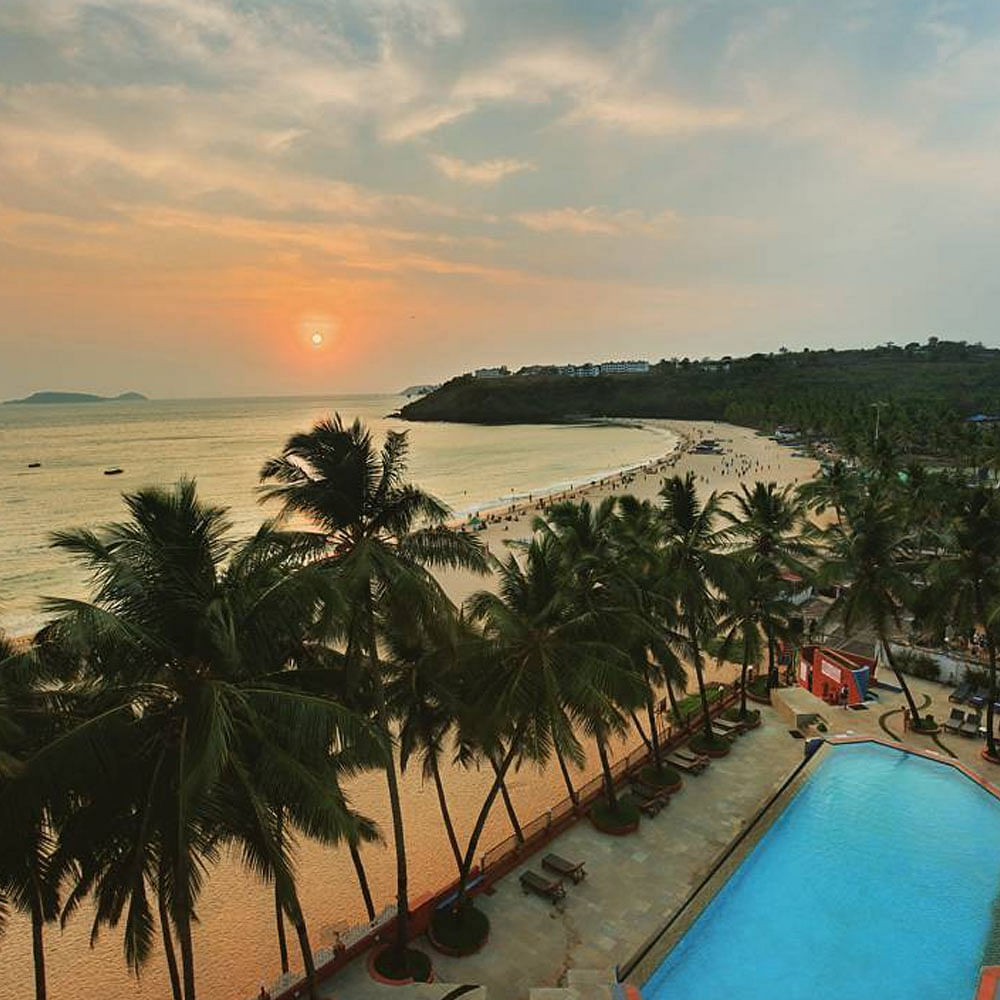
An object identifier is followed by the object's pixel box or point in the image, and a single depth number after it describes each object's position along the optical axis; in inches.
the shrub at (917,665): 1057.5
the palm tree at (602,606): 466.6
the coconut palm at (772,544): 888.3
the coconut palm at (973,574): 807.7
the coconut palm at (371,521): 443.2
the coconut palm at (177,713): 290.2
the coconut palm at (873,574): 874.8
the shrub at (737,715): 910.4
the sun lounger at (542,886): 563.2
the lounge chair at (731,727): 872.3
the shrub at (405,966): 478.0
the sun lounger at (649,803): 690.2
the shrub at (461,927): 514.9
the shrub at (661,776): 744.3
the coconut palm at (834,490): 1782.7
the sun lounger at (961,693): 970.7
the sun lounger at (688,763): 776.9
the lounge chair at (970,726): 875.4
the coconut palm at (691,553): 745.6
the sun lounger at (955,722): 880.9
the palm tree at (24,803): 281.9
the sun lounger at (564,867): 585.0
